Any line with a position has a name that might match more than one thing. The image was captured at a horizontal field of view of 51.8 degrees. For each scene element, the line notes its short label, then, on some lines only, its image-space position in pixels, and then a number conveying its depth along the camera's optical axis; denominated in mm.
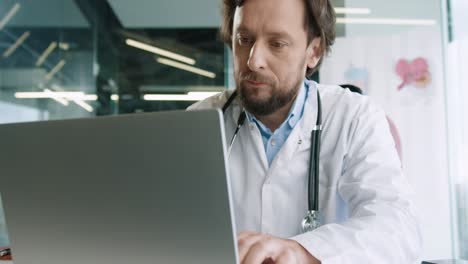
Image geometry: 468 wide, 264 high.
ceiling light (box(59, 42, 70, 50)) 3197
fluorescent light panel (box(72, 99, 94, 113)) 3150
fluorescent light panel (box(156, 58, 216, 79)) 3219
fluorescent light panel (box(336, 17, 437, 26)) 3066
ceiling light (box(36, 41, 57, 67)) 3123
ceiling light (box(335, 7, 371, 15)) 3141
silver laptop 517
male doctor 1106
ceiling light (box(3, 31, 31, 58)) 3076
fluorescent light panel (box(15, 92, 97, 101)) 3057
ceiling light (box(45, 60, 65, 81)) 3135
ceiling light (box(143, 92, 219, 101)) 3164
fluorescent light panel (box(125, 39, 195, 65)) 3227
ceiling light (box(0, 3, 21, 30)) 3090
